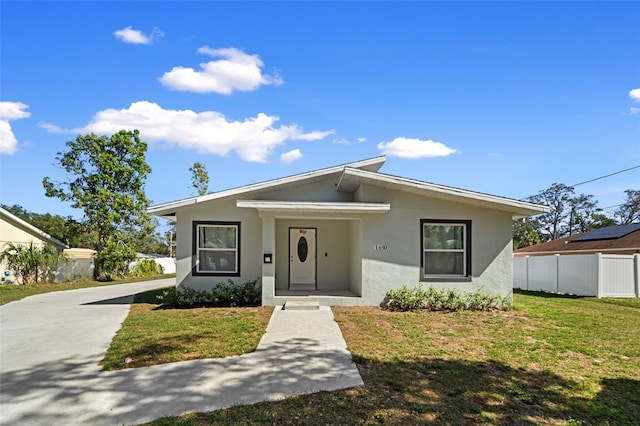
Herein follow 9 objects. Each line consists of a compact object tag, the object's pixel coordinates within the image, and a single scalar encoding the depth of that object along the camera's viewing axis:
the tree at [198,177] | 34.78
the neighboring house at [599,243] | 18.59
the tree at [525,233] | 40.37
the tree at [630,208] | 42.75
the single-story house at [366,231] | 10.81
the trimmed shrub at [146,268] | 27.54
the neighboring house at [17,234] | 20.27
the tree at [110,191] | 23.08
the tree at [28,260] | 20.06
